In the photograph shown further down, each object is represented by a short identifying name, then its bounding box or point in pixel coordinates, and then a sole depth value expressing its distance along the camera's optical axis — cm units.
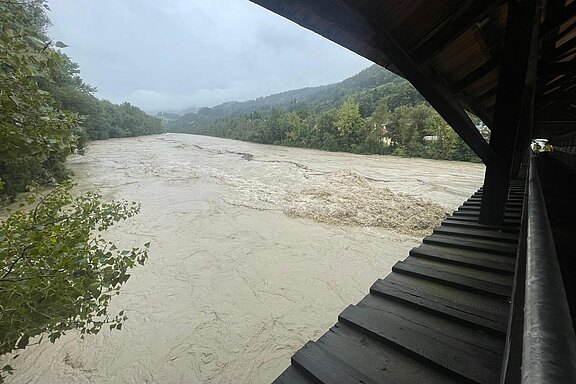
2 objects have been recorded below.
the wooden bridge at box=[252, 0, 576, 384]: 52
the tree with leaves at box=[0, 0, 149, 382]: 173
